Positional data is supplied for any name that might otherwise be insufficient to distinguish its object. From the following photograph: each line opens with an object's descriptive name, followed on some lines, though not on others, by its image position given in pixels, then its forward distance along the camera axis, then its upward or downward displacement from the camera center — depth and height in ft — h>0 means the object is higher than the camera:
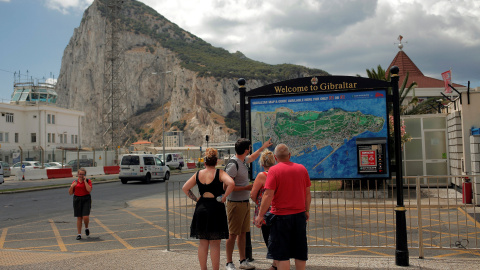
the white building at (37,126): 195.00 +13.98
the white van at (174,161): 147.84 -3.71
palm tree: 69.90 +12.50
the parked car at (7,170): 119.36 -4.71
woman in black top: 17.24 -2.71
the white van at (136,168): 86.48 -3.47
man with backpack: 18.70 -2.45
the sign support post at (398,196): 19.01 -2.38
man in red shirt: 15.38 -2.46
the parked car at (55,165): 130.68 -3.95
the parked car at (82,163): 141.07 -3.75
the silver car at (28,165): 123.85 -3.74
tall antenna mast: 250.16 +51.61
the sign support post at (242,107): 23.09 +2.42
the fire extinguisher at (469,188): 37.56 -4.28
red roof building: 132.46 +23.86
